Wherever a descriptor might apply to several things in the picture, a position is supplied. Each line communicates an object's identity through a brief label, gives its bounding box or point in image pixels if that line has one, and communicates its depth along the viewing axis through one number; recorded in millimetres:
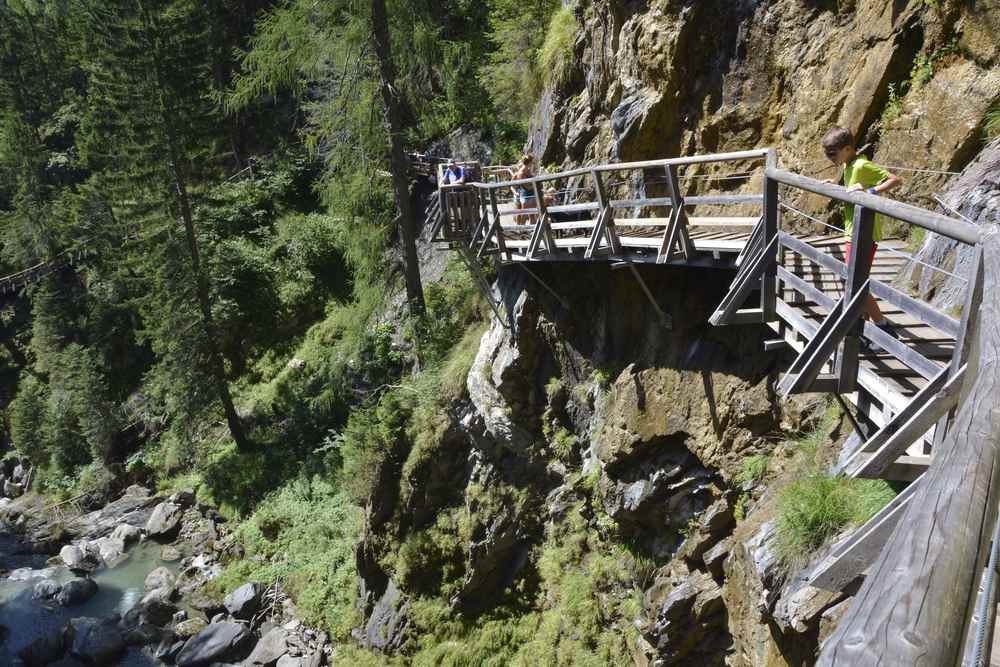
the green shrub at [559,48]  13398
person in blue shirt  15580
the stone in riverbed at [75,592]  18172
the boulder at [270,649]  14836
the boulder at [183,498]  22047
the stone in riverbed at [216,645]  15016
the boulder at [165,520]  21078
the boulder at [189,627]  16141
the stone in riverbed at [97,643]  15508
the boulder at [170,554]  19766
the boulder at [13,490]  28250
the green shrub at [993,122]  6242
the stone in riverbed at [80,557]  20141
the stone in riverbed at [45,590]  18484
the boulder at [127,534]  21164
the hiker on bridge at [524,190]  12977
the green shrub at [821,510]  5242
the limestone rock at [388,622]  13258
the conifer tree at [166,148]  20406
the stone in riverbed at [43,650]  15680
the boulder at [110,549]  20422
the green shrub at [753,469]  7625
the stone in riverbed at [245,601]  16344
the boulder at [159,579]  18281
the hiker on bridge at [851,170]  5262
